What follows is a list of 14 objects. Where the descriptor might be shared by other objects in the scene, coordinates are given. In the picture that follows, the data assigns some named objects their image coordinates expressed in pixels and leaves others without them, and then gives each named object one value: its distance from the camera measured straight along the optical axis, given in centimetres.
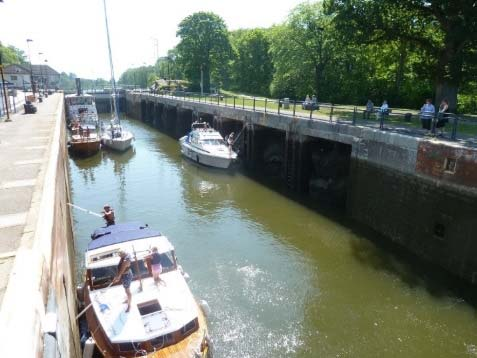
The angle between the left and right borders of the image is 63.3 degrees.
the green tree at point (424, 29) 2056
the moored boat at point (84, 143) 3344
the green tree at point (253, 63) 6656
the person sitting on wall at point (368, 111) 2006
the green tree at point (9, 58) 12760
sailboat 3538
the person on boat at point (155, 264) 1025
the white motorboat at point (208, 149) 2794
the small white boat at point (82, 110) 4462
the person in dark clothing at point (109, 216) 1409
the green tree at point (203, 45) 6688
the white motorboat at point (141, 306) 857
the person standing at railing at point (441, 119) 1578
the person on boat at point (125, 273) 941
